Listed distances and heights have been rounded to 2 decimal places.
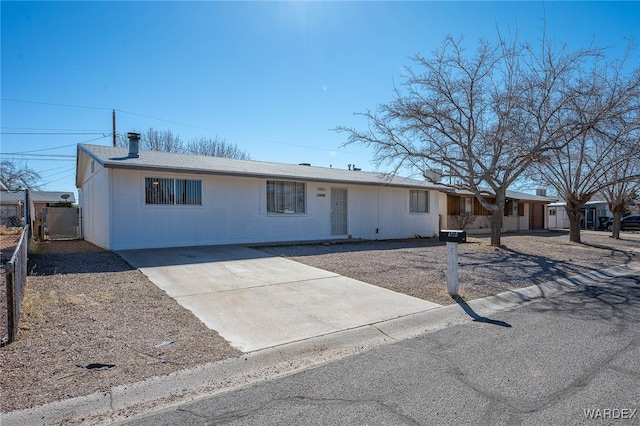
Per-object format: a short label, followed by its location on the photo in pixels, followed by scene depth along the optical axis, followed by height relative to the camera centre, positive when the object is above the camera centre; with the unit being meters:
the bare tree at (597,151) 13.28 +2.44
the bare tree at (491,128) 14.09 +3.07
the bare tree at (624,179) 14.50 +1.38
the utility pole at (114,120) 30.68 +7.12
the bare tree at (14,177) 39.71 +3.43
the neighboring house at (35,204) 17.38 +0.38
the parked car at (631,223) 32.69 -1.24
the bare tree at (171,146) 36.59 +6.16
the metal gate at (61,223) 18.19 -0.67
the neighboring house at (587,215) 36.44 -0.66
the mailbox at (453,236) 6.71 -0.49
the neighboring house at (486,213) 24.91 -0.28
